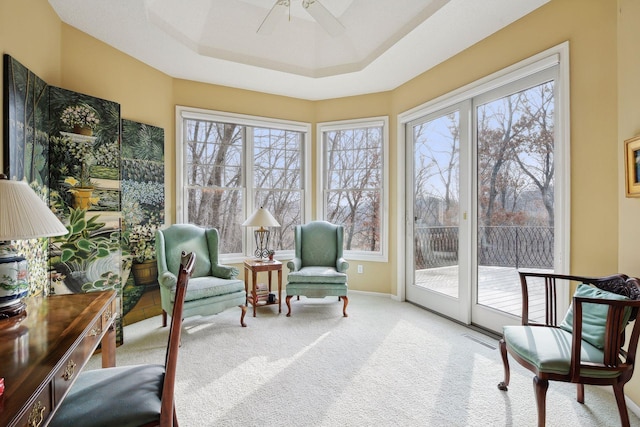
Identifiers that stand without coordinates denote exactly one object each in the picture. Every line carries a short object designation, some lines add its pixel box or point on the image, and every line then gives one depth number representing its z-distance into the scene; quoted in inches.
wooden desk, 33.0
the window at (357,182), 167.6
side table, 138.1
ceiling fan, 92.9
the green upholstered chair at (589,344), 59.3
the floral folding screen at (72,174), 83.7
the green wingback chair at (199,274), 113.1
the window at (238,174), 153.6
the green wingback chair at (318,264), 137.1
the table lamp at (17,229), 49.4
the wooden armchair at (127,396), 42.4
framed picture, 68.6
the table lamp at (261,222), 142.5
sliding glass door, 101.5
